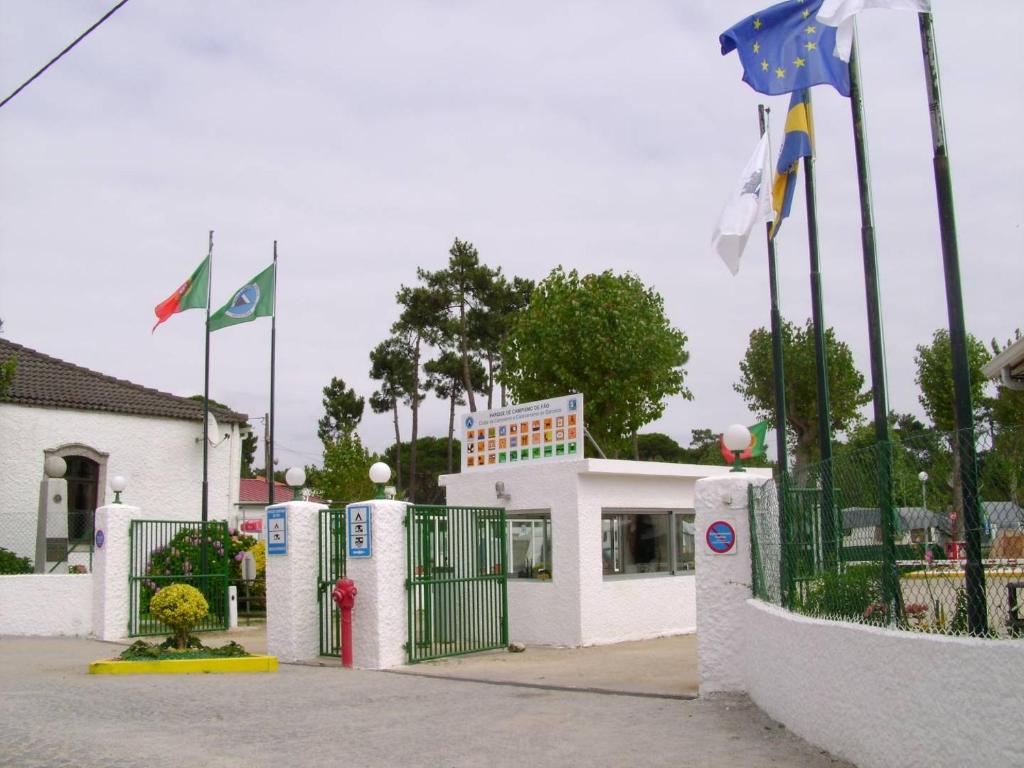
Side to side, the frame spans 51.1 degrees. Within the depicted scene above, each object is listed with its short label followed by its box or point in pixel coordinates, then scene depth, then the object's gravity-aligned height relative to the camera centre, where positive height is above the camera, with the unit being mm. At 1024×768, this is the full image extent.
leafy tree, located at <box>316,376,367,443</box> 62938 +7416
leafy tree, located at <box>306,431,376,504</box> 46688 +2741
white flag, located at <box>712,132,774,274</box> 11930 +3340
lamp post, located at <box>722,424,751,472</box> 10344 +819
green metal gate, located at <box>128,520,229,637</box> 18172 -438
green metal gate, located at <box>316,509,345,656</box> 14016 -485
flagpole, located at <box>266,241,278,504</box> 21388 +3953
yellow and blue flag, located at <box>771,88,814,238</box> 10906 +3958
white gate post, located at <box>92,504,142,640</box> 17812 -492
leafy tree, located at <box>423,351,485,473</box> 50500 +7397
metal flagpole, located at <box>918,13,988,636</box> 5438 +1011
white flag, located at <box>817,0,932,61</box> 7618 +3638
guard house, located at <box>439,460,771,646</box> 15523 -253
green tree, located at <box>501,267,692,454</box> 29594 +4918
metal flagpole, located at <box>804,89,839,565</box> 10961 +2218
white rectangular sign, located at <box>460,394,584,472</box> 15875 +1479
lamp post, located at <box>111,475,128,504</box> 18281 +966
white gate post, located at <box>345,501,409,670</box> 13039 -725
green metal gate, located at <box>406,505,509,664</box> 13656 -638
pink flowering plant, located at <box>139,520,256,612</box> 18406 -301
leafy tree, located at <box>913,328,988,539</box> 35156 +4710
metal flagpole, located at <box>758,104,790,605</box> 12680 +2048
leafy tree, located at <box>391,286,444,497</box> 49875 +10193
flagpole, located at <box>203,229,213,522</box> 21969 +3116
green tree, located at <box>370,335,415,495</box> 54938 +8257
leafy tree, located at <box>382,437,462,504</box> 59750 +3917
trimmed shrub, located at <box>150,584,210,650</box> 13172 -837
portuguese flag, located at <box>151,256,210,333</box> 21953 +4994
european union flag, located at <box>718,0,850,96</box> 8469 +3719
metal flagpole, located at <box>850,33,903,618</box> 8711 +2152
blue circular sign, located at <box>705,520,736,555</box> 10023 -115
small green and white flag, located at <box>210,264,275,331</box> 21438 +4699
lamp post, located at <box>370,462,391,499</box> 13433 +742
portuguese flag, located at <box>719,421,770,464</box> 19062 +1531
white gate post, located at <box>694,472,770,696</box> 9805 -585
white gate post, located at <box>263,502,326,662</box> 13891 -703
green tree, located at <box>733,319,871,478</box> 38750 +4834
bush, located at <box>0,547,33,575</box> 20141 -357
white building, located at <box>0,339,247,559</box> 23672 +2268
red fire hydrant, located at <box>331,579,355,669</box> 13109 -876
